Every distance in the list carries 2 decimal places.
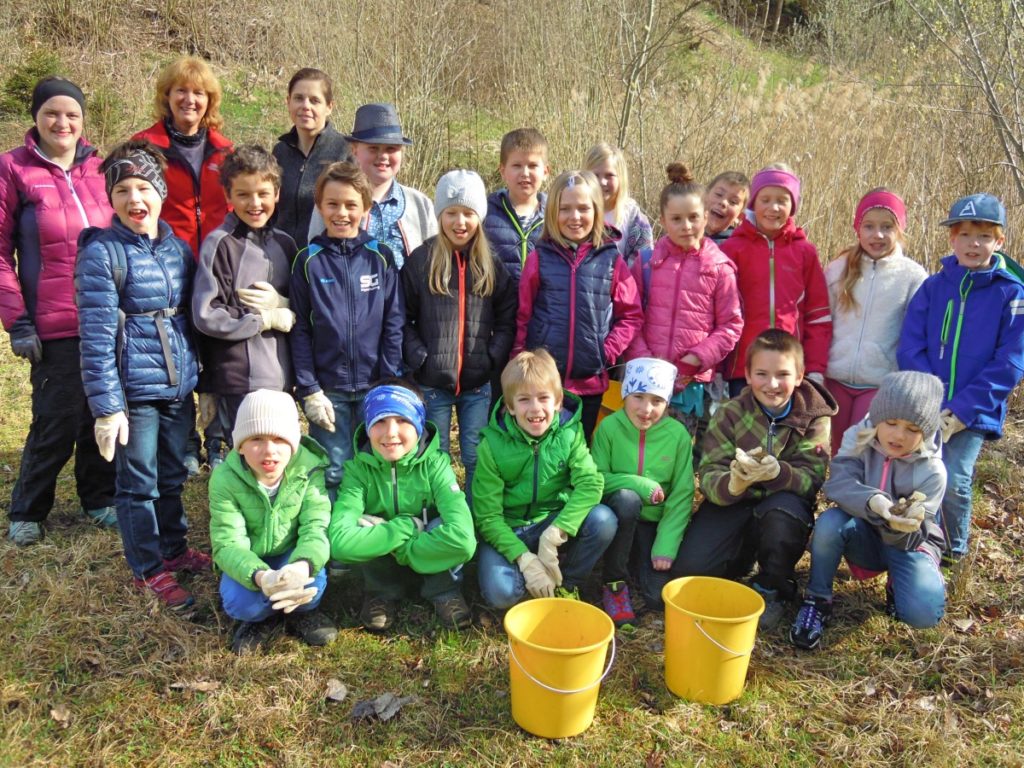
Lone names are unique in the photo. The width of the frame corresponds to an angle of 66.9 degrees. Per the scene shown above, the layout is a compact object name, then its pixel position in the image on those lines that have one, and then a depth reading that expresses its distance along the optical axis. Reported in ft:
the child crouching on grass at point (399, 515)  10.71
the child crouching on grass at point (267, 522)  10.19
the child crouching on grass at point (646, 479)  11.60
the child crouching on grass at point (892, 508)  10.48
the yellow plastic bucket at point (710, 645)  9.04
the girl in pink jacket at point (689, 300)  12.85
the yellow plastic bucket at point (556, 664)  8.46
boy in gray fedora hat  13.61
